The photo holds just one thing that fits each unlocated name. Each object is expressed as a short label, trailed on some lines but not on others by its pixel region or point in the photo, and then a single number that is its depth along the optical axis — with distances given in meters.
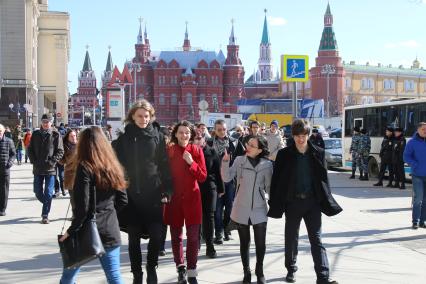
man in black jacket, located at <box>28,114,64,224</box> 10.34
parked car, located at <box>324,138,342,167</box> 25.11
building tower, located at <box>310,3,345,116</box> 123.94
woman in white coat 6.32
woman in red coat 6.30
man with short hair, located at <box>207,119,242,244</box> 8.62
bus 18.02
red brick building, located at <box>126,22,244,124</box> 125.88
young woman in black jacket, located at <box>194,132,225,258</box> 7.57
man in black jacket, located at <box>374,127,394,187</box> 17.03
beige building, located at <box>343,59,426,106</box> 137.50
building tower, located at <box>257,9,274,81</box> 189.88
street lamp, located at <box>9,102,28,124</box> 42.97
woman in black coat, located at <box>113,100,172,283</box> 5.73
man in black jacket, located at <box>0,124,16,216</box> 11.10
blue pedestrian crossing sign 14.75
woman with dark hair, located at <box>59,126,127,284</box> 4.56
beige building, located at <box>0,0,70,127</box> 44.50
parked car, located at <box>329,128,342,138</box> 47.53
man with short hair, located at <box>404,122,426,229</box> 9.86
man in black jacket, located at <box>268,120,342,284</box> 6.29
